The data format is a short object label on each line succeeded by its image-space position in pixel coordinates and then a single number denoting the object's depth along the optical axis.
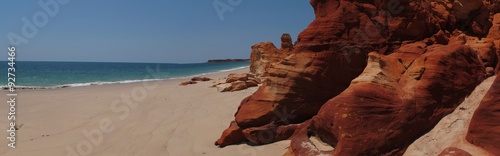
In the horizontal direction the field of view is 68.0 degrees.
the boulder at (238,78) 16.91
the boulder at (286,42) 25.13
